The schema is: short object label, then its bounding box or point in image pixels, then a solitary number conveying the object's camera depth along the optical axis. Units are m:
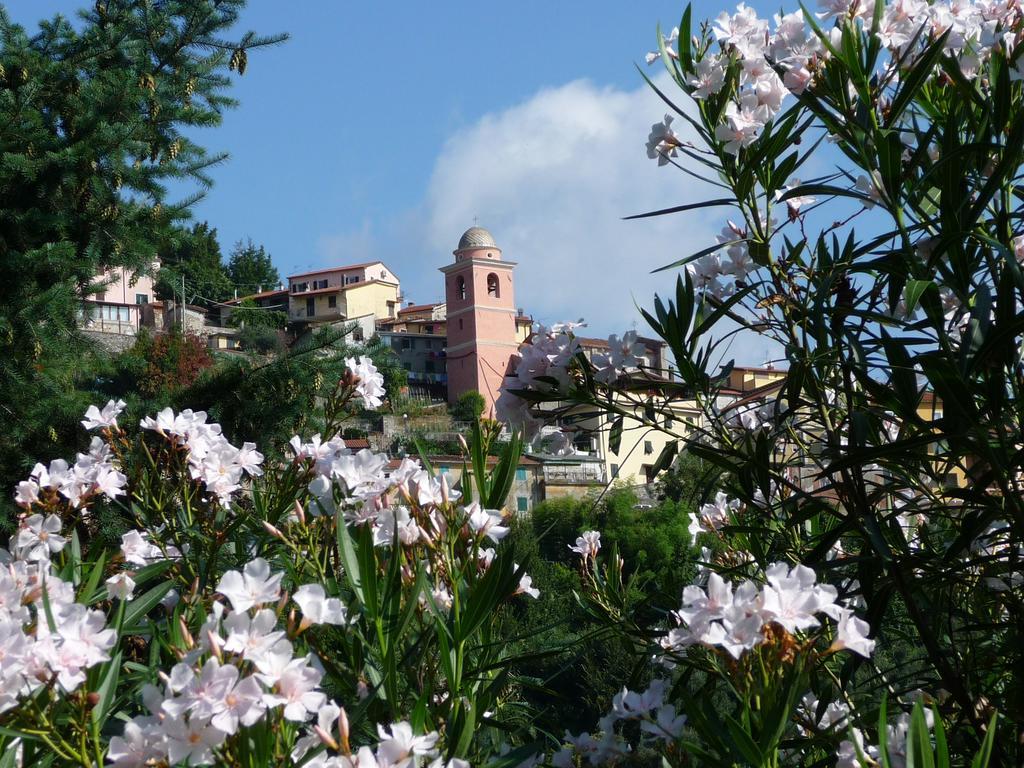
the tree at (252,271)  52.69
